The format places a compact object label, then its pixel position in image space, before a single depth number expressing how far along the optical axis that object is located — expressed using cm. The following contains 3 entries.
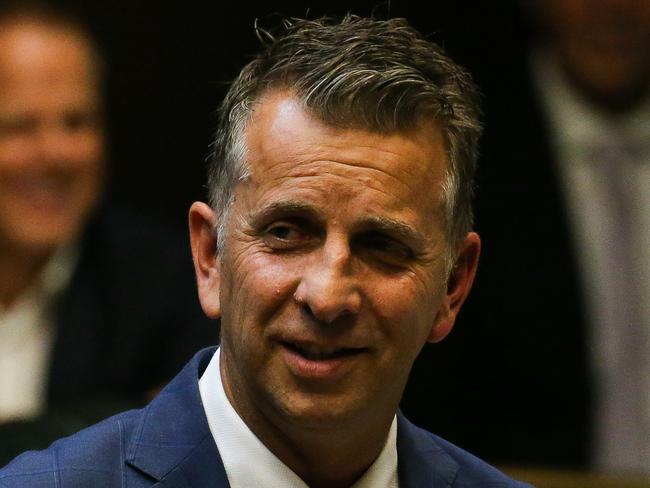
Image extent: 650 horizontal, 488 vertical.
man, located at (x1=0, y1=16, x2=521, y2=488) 512
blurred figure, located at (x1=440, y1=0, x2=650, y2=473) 1038
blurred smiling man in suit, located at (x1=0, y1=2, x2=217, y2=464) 940
